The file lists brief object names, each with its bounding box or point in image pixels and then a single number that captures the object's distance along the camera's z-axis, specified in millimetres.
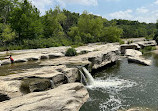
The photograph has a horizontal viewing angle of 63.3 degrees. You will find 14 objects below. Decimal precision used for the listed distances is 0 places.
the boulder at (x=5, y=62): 13641
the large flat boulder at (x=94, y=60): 13203
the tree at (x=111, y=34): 39125
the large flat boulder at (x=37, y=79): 6783
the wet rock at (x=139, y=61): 18680
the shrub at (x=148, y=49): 33344
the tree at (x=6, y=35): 27423
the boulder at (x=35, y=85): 7484
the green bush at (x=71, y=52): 17312
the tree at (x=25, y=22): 28516
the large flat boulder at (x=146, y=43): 35831
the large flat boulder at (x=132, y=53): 25048
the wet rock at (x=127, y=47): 30233
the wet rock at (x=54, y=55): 16812
